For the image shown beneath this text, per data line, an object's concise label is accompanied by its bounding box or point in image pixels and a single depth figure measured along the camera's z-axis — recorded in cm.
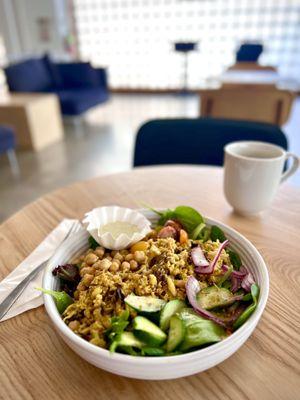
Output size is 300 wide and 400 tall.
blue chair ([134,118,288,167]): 115
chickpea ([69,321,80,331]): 42
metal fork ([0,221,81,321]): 53
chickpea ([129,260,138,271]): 51
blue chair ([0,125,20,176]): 270
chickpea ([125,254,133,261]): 52
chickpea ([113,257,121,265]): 52
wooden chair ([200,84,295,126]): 210
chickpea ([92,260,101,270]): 50
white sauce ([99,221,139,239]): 59
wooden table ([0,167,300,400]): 41
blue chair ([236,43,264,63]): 385
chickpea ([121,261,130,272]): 50
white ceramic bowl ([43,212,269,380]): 37
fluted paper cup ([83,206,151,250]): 56
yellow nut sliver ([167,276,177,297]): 46
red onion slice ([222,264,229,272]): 51
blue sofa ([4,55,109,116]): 382
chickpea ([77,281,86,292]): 47
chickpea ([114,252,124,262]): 53
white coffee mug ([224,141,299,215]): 69
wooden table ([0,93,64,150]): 328
